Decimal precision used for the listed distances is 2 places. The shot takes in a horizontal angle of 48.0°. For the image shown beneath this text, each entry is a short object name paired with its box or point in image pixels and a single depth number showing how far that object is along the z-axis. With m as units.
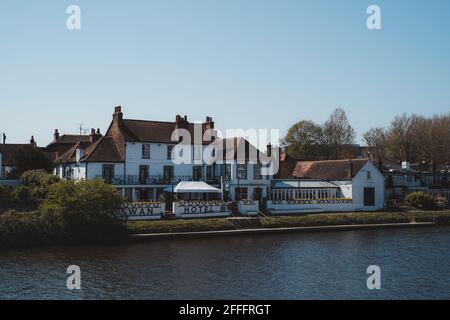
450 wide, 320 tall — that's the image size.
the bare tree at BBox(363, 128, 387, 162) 91.52
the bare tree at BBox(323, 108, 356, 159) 82.94
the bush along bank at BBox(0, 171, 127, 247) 35.44
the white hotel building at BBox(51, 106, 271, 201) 49.75
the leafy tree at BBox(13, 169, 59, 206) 44.53
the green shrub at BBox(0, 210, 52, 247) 34.81
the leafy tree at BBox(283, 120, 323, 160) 80.19
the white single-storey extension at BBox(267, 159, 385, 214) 53.27
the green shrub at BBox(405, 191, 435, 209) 58.12
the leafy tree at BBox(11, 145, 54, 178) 53.38
